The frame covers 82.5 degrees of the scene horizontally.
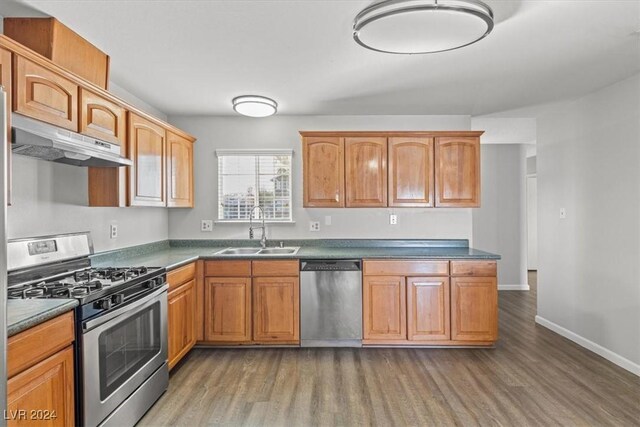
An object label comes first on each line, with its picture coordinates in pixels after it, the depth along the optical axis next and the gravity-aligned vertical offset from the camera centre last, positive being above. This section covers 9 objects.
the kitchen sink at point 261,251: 3.79 -0.39
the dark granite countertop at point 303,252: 3.10 -0.38
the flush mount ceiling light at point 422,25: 1.82 +1.02
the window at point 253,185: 4.25 +0.35
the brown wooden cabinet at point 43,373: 1.39 -0.66
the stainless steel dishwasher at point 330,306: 3.46 -0.87
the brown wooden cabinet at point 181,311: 2.91 -0.83
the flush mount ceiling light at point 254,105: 3.46 +1.05
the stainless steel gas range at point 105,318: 1.83 -0.60
